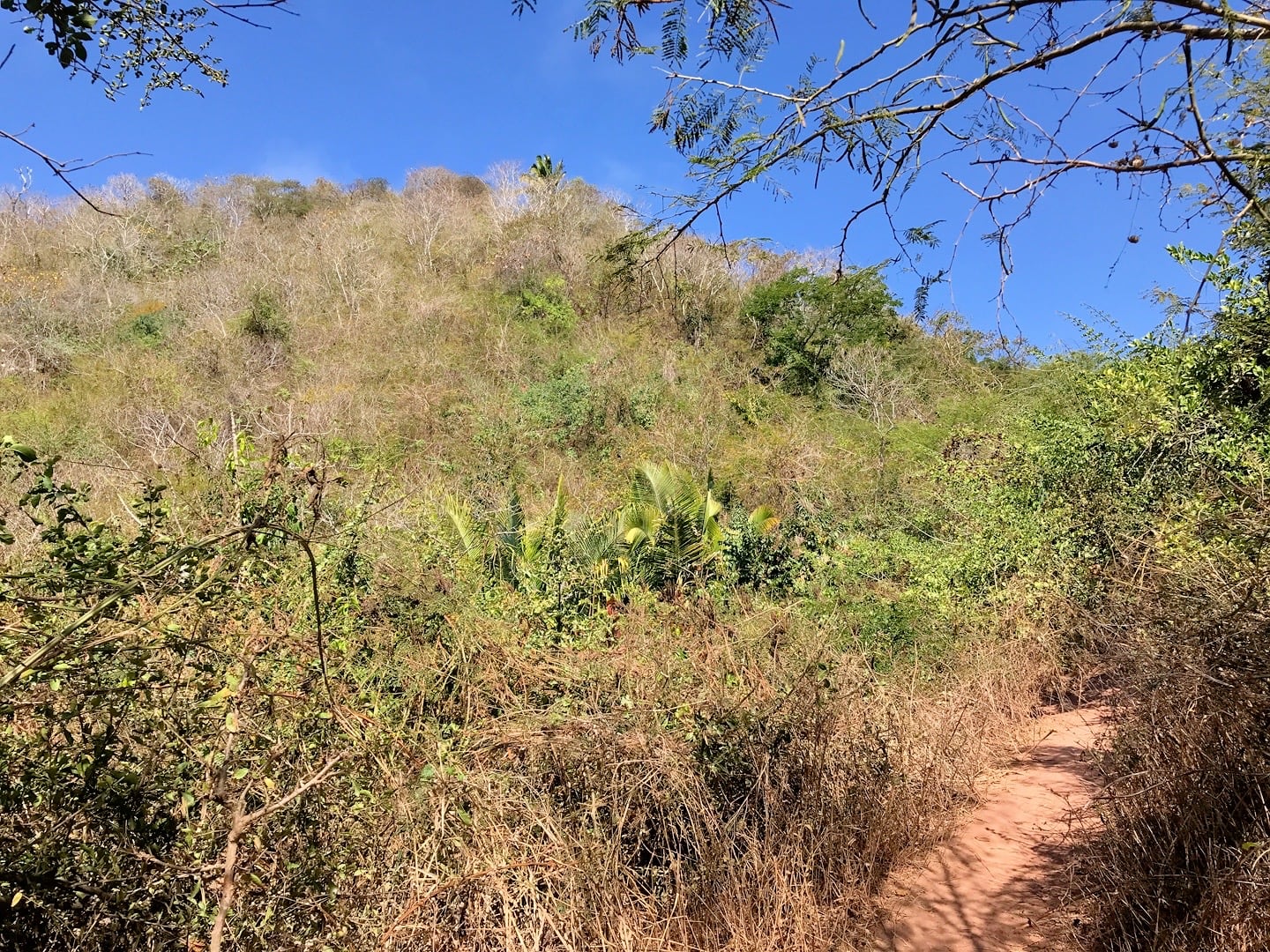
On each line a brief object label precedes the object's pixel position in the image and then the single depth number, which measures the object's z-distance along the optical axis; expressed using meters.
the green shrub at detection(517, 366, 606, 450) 14.62
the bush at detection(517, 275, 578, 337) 18.72
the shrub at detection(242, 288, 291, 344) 16.14
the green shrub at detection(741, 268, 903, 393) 17.66
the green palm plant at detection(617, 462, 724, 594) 7.71
